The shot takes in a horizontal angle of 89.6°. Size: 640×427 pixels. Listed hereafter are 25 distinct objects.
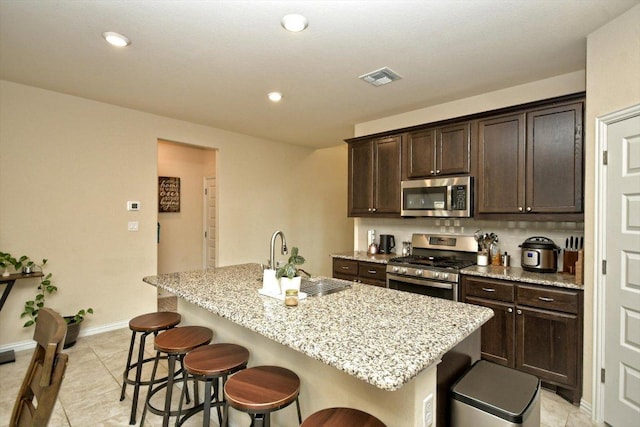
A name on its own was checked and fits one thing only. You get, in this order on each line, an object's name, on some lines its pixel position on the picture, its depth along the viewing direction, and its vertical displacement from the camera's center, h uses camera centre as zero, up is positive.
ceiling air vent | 2.86 +1.25
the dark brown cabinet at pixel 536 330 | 2.42 -0.95
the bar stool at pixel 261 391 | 1.31 -0.78
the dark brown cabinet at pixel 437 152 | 3.32 +0.66
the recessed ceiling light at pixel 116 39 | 2.28 +1.25
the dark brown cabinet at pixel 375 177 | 3.89 +0.45
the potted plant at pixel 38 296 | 3.21 -0.90
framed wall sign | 5.59 +0.30
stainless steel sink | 2.04 -0.51
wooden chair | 0.93 -0.51
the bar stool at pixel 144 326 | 2.14 -0.79
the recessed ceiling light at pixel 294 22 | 2.06 +1.24
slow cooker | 2.83 -0.38
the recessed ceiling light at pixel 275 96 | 3.40 +1.25
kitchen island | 1.13 -0.50
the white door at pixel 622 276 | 1.99 -0.40
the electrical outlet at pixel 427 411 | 1.23 -0.77
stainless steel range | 3.08 -0.53
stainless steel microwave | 3.27 +0.17
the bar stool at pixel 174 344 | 1.84 -0.79
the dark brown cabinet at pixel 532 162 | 2.64 +0.46
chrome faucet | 2.11 -0.29
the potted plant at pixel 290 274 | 1.83 -0.36
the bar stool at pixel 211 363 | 1.58 -0.78
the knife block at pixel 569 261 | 2.76 -0.41
